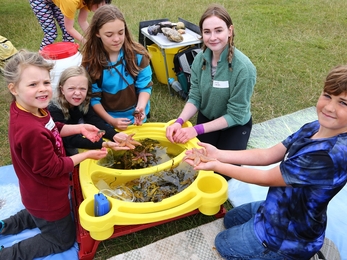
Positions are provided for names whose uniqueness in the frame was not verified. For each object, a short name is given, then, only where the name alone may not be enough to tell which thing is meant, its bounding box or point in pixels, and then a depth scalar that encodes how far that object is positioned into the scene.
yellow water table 1.64
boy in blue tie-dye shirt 1.22
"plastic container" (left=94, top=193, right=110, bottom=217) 1.64
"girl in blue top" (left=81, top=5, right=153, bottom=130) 2.21
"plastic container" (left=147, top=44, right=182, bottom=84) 3.57
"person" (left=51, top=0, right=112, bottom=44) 2.91
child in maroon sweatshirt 1.55
